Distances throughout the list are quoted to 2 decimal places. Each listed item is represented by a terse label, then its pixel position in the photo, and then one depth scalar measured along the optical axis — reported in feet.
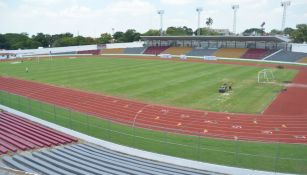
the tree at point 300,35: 248.41
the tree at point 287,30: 407.46
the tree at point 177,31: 365.70
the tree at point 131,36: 317.47
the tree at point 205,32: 356.55
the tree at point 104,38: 317.22
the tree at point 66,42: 292.77
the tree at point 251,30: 420.45
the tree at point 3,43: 274.36
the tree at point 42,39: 294.47
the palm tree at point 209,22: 399.43
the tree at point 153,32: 346.16
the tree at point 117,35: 337.41
